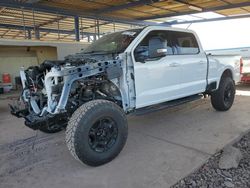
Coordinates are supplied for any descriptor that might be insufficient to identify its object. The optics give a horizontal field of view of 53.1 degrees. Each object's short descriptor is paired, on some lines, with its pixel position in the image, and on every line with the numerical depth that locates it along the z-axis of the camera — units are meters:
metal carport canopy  9.09
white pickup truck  3.27
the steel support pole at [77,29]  10.81
